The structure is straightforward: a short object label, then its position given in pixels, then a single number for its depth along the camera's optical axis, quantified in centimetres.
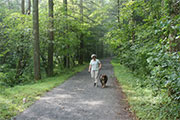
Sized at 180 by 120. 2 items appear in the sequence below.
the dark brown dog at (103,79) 927
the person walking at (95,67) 963
